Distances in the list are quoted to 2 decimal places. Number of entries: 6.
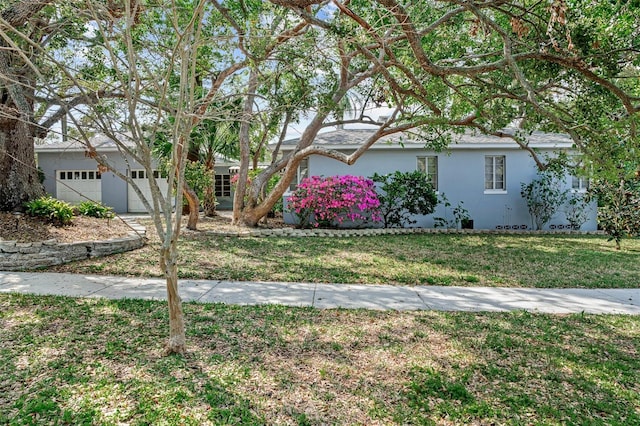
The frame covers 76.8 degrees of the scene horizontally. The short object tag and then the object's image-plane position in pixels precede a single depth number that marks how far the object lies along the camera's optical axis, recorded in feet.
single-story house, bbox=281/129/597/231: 49.80
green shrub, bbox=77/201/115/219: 37.50
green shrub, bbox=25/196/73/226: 31.04
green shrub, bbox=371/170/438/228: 47.09
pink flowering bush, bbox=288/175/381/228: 44.83
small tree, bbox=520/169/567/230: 49.75
